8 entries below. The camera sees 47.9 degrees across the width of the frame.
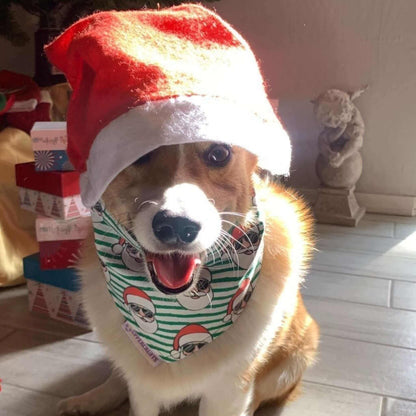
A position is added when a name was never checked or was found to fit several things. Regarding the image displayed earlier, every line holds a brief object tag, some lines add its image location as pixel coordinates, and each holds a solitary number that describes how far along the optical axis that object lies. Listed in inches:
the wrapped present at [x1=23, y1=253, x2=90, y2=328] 50.4
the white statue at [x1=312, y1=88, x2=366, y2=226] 80.1
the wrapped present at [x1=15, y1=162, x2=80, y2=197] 48.0
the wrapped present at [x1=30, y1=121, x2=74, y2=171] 47.6
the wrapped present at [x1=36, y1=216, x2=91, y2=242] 49.5
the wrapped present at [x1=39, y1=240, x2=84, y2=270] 49.9
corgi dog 26.0
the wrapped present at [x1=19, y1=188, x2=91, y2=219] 48.6
